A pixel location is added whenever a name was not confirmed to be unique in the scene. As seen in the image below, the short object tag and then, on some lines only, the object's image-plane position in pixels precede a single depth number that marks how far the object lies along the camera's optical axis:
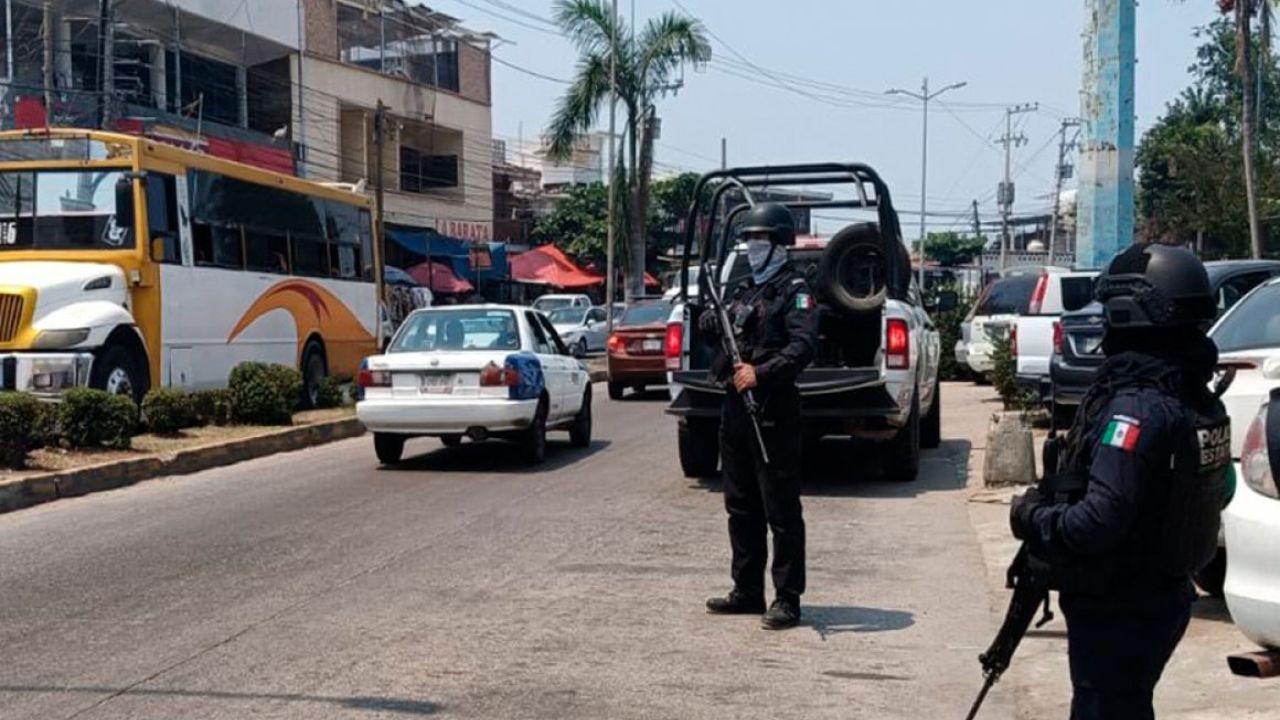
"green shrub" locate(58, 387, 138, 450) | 12.05
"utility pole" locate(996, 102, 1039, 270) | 67.84
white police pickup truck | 10.84
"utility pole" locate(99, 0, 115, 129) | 23.53
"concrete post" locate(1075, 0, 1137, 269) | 18.59
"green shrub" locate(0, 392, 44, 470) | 11.13
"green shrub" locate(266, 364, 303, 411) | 15.14
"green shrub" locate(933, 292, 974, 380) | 25.55
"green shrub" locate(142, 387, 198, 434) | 13.72
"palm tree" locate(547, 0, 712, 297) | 34.09
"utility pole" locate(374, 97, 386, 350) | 23.57
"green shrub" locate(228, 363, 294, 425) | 14.86
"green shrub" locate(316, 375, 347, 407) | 18.61
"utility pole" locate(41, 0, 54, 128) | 26.25
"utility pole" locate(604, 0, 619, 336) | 33.25
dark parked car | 12.46
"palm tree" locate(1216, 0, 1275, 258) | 25.98
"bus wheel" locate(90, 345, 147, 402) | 14.32
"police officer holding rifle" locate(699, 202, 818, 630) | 6.73
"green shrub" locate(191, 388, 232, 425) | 14.54
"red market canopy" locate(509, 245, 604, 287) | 45.03
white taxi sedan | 12.44
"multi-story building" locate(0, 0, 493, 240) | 29.91
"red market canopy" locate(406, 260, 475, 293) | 40.03
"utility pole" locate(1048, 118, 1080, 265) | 74.94
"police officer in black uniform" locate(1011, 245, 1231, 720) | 3.26
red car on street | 21.11
